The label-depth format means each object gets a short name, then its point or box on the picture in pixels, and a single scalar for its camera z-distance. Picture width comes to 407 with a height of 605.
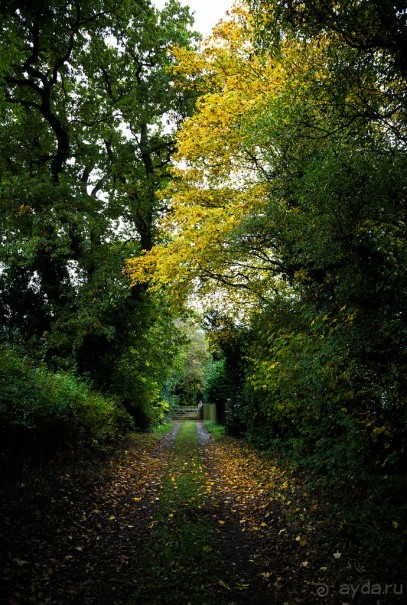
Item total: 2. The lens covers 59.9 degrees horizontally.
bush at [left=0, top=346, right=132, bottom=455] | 5.37
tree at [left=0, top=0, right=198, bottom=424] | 11.20
